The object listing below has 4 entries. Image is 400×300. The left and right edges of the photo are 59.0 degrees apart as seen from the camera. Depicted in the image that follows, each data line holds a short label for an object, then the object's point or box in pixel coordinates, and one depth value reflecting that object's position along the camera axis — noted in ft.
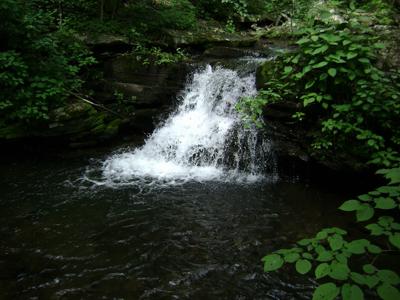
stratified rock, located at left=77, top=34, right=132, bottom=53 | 27.96
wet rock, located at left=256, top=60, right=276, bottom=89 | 23.31
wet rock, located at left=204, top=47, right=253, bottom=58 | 33.21
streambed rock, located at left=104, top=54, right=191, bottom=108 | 27.58
